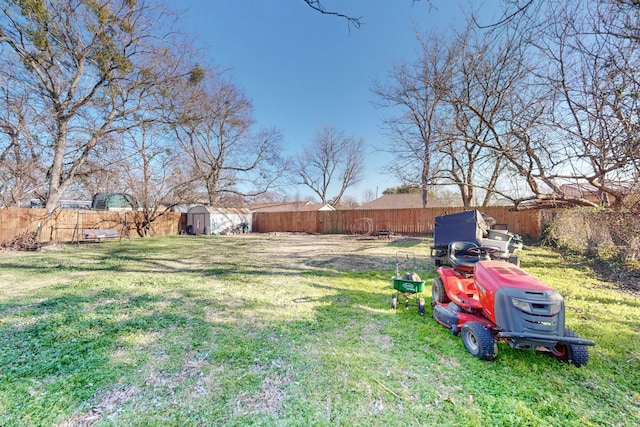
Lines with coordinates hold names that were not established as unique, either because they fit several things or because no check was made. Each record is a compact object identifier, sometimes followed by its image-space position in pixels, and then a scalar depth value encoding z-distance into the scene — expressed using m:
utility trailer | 5.46
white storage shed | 17.08
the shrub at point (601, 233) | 5.09
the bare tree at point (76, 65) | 8.37
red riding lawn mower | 1.92
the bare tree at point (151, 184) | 14.05
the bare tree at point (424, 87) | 7.32
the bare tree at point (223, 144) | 18.88
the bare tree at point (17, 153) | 9.02
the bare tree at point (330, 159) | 30.06
